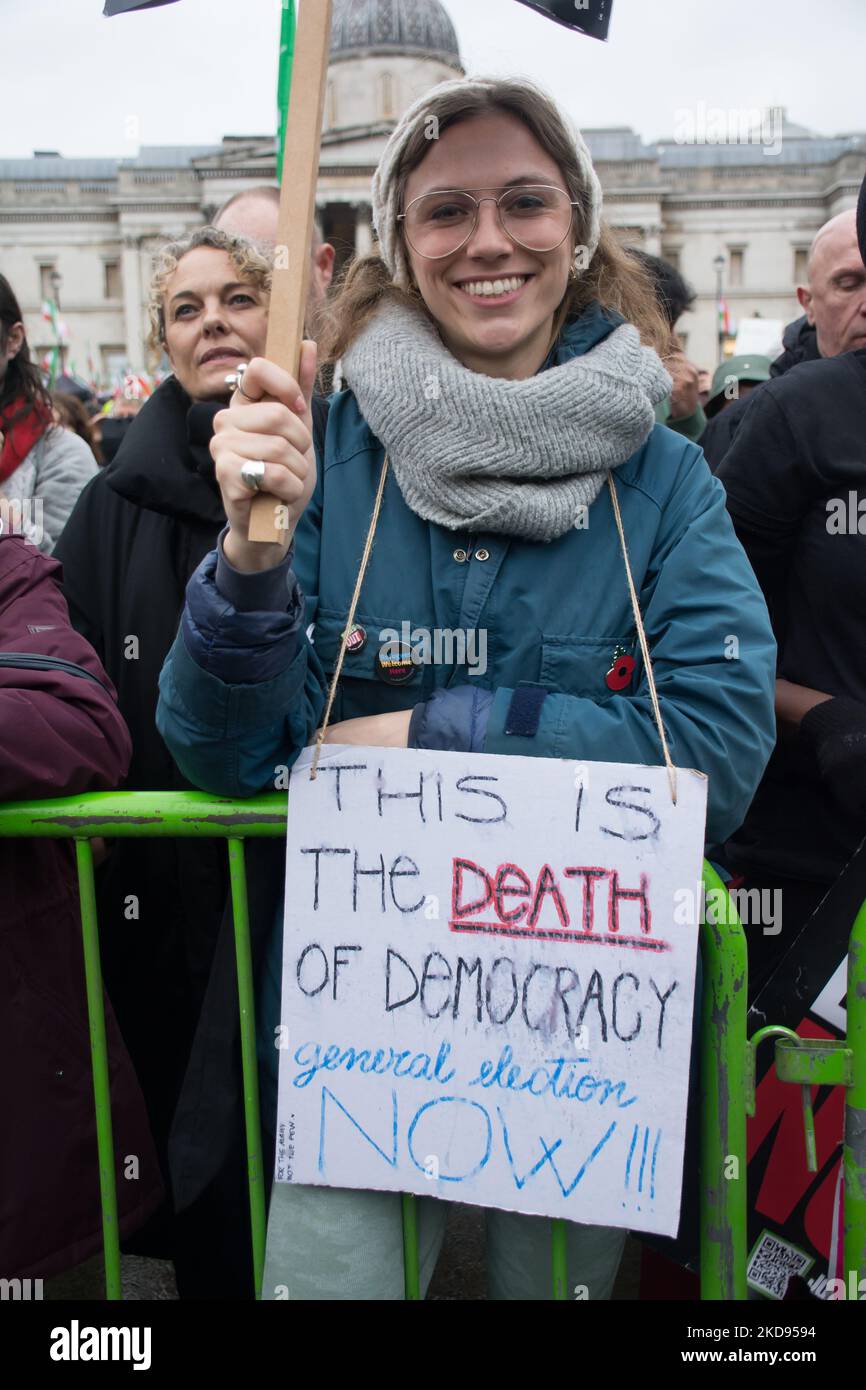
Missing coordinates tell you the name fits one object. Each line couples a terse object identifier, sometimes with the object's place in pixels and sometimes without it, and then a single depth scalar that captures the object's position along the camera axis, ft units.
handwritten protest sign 4.69
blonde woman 7.37
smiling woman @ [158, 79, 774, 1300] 4.80
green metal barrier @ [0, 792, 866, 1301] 4.79
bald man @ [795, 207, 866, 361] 9.90
